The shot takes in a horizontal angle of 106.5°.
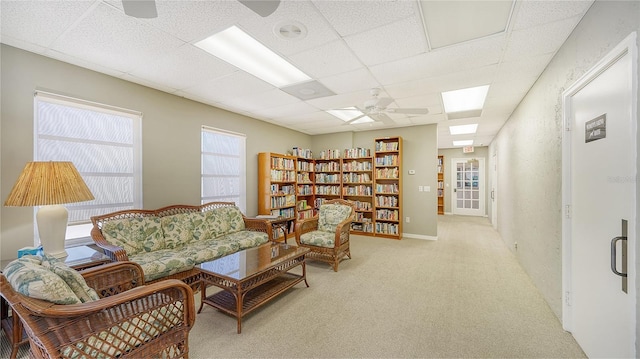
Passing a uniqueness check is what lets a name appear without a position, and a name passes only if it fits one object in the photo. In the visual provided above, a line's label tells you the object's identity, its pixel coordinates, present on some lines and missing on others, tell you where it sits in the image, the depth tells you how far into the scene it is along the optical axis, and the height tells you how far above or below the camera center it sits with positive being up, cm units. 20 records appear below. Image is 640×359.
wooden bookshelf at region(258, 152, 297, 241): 484 -11
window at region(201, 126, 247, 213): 404 +25
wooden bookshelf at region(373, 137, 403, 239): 538 -19
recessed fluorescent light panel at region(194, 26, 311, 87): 215 +129
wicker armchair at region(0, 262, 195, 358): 109 -75
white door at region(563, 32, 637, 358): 132 -17
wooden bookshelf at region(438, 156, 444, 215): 901 -21
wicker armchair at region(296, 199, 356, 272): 345 -84
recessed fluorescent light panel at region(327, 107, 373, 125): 436 +129
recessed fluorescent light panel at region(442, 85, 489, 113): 336 +125
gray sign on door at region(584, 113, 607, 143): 156 +35
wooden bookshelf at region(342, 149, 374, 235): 575 -13
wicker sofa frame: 231 -57
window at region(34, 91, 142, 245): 246 +38
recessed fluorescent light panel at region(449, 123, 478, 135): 544 +121
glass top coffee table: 210 -93
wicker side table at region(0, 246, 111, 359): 168 -73
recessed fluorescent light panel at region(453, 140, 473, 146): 739 +118
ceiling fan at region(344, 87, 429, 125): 304 +104
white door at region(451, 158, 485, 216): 842 -25
